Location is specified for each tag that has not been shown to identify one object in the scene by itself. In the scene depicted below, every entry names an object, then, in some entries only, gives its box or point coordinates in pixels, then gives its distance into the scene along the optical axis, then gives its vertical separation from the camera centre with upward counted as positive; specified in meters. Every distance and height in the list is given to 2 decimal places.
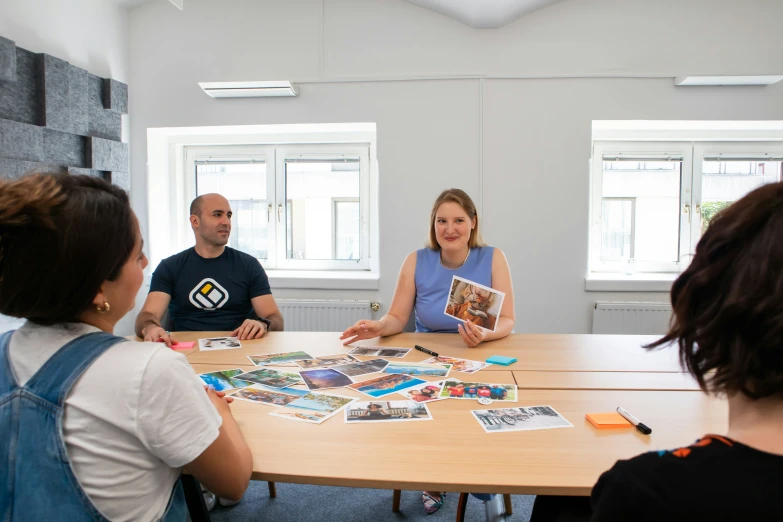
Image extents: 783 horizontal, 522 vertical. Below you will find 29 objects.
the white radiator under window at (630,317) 3.53 -0.55
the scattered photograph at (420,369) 1.69 -0.44
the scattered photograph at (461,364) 1.74 -0.44
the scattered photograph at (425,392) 1.45 -0.45
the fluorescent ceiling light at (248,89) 3.44 +0.96
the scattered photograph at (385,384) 1.50 -0.45
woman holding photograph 2.37 -0.16
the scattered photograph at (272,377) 1.58 -0.45
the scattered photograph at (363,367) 1.69 -0.45
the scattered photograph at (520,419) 1.25 -0.45
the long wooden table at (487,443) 1.01 -0.46
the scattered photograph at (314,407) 1.31 -0.46
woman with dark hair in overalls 0.79 -0.23
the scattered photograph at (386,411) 1.30 -0.46
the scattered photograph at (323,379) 1.56 -0.45
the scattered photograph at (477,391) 1.46 -0.45
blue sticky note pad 1.81 -0.44
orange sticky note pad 1.24 -0.45
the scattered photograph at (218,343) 2.05 -0.45
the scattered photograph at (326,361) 1.78 -0.45
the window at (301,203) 4.05 +0.24
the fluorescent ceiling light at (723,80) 3.27 +0.99
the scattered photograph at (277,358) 1.83 -0.45
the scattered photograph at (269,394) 1.43 -0.46
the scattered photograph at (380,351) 1.94 -0.45
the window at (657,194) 3.82 +0.31
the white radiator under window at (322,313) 3.69 -0.57
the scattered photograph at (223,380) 1.55 -0.45
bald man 2.56 -0.26
